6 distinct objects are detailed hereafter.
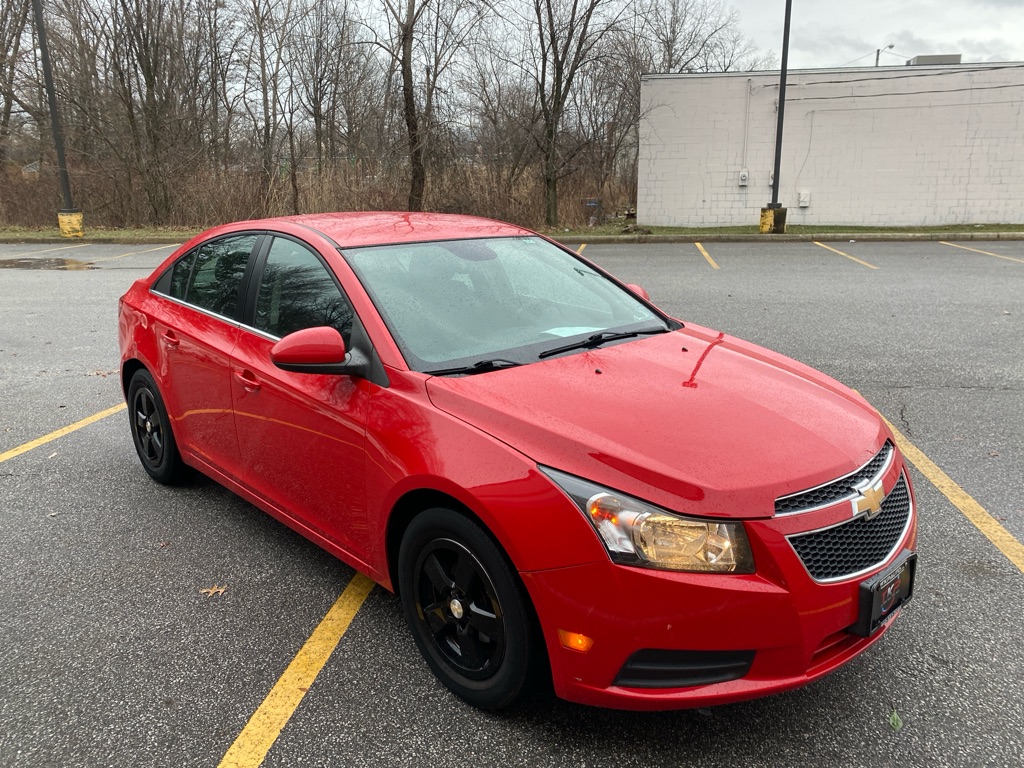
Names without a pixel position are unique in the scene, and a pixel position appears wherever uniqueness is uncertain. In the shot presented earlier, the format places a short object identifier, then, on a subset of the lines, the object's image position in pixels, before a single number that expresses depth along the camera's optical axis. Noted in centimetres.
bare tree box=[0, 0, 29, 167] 2569
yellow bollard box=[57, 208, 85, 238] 2055
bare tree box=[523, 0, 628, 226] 2000
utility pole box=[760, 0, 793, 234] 1803
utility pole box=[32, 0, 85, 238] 1861
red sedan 199
